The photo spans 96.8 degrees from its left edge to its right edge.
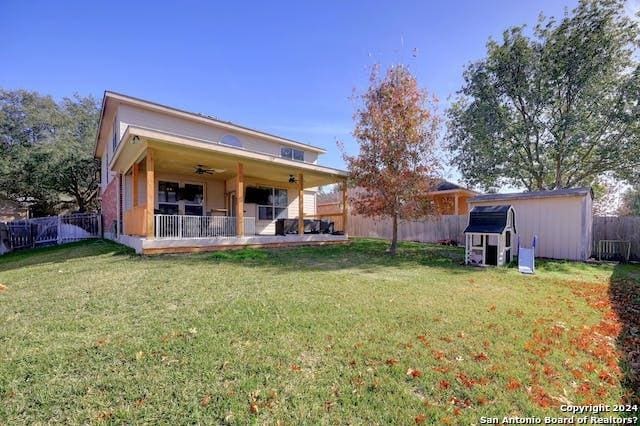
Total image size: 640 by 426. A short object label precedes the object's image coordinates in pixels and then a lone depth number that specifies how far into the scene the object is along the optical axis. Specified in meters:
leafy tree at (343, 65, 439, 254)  9.89
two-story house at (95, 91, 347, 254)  8.62
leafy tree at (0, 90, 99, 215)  20.83
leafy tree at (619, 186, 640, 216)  21.17
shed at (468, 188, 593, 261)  9.75
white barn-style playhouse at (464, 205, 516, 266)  8.30
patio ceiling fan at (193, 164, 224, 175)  10.96
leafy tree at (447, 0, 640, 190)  12.23
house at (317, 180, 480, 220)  16.52
